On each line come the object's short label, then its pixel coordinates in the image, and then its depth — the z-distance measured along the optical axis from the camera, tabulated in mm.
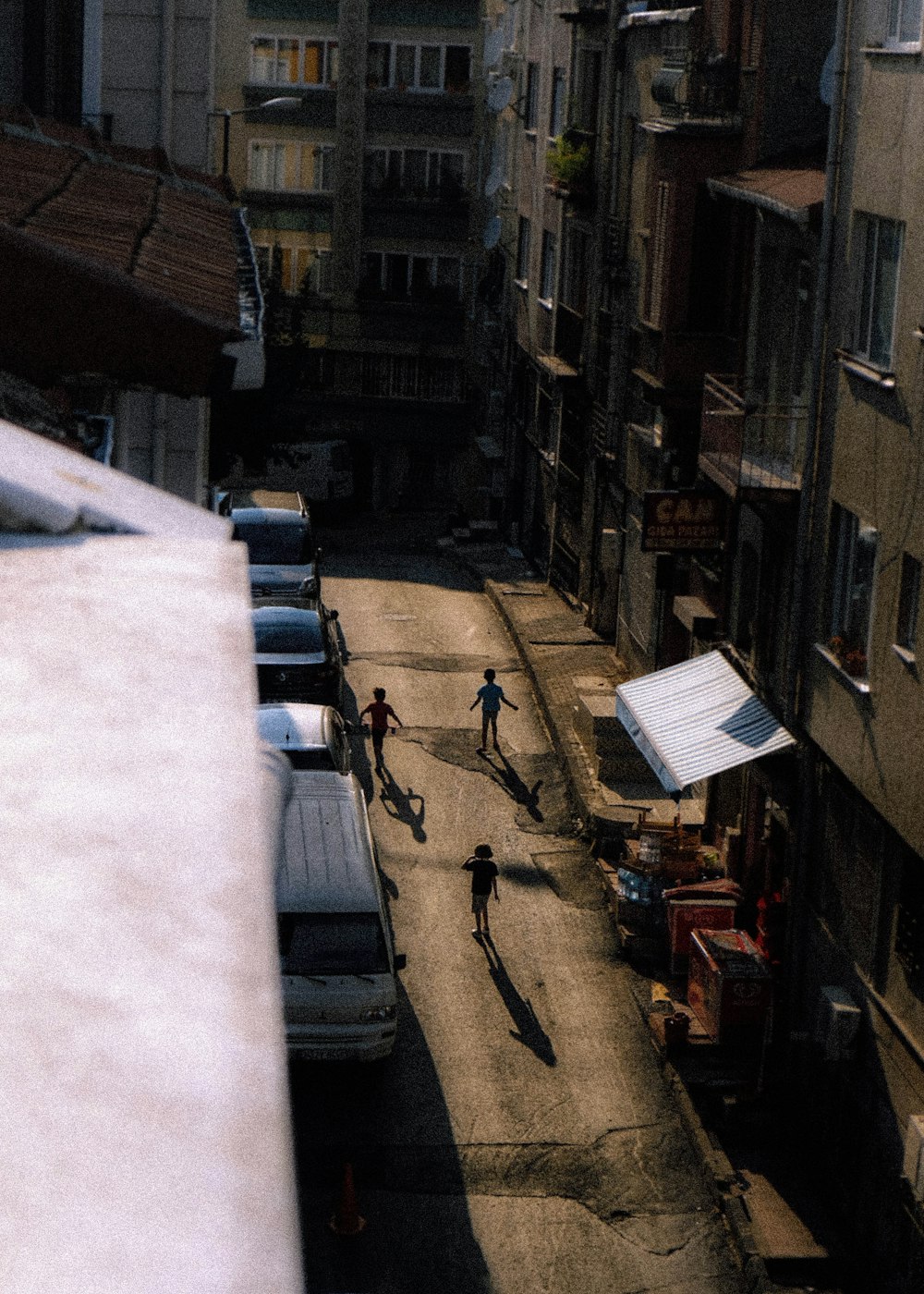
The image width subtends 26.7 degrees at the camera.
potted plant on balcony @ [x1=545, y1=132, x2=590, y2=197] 37500
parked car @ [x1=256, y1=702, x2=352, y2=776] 26047
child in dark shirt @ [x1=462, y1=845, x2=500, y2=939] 23812
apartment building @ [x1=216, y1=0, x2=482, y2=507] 55812
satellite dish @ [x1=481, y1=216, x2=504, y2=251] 50781
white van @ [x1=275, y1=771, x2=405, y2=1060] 19781
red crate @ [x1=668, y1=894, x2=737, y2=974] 23078
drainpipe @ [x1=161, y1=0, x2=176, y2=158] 18156
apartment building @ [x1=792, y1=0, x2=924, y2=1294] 17641
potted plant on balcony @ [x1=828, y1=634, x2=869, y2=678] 19438
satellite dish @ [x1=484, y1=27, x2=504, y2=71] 49062
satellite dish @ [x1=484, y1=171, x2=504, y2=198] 50562
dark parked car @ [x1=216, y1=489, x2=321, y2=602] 36406
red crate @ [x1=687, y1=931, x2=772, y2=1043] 21109
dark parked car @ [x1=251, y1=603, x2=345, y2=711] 31312
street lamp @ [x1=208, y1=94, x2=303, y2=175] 23356
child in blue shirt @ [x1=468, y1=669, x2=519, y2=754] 31234
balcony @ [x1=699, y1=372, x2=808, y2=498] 22125
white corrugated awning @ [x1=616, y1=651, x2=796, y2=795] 22234
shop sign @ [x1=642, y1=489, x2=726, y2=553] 25547
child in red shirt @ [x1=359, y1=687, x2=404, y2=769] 30609
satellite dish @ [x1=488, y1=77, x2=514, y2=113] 47969
